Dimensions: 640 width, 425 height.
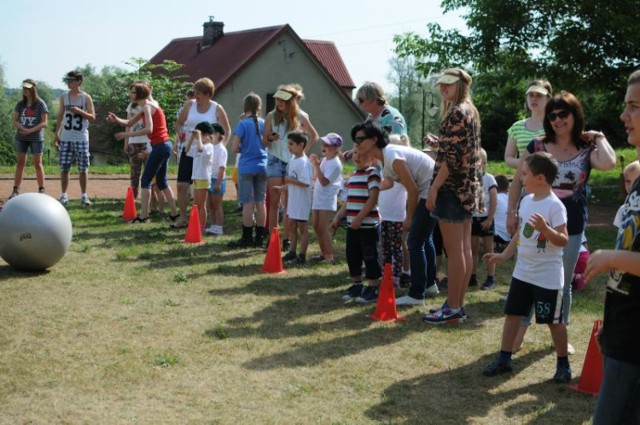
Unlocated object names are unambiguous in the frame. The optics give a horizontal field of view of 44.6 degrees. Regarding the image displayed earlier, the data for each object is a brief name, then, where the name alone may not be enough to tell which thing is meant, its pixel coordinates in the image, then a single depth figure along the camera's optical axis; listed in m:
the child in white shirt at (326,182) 9.47
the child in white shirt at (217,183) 11.82
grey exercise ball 8.50
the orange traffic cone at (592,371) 5.46
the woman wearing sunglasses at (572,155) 6.04
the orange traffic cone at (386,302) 7.23
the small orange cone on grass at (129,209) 13.15
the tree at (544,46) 18.00
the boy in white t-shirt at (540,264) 5.66
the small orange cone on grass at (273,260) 9.34
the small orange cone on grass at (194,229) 11.20
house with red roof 45.09
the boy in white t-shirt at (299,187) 9.82
